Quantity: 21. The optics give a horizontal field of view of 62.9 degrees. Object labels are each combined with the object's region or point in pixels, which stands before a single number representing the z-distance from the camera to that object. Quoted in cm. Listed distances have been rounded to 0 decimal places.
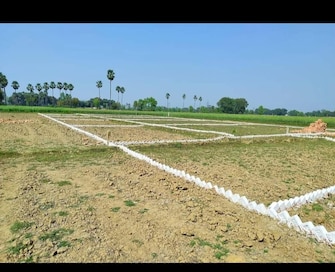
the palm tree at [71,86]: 9562
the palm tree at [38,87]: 9754
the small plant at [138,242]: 356
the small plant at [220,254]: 329
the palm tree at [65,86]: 9631
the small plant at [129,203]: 488
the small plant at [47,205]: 462
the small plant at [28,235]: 363
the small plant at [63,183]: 599
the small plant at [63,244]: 345
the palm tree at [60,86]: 9596
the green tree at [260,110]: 10225
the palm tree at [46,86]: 9778
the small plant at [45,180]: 619
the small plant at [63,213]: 438
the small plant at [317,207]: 507
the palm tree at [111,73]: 7162
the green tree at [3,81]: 7712
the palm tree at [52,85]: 9719
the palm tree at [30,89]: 10100
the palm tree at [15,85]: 9419
